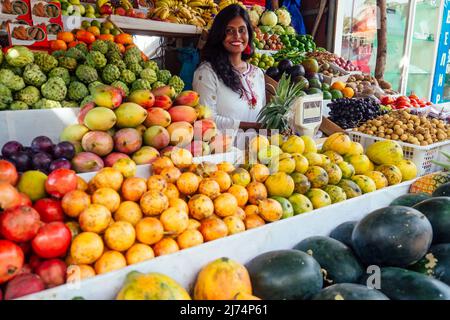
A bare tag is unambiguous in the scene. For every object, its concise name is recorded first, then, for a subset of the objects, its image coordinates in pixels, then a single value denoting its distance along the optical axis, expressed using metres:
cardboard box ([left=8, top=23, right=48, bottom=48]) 3.00
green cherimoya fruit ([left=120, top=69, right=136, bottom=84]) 2.68
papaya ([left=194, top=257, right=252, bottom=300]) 1.02
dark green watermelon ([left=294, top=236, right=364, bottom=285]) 1.19
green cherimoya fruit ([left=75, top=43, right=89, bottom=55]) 2.80
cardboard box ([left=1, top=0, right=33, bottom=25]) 3.25
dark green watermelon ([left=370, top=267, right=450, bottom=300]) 1.04
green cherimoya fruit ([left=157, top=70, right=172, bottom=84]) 2.88
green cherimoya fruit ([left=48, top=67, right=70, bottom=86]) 2.51
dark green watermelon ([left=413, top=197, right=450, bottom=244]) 1.35
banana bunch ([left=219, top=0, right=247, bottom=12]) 5.03
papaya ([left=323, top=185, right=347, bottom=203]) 1.61
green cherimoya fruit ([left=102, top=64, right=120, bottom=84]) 2.63
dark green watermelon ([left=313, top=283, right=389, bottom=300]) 0.97
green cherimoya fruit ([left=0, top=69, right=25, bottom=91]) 2.34
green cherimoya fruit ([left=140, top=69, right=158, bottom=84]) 2.76
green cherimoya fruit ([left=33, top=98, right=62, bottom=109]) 2.36
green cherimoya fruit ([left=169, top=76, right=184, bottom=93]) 2.93
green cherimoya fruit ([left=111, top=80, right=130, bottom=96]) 2.57
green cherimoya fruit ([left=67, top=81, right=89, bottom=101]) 2.50
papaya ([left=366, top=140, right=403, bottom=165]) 1.99
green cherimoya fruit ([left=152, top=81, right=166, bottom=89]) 2.79
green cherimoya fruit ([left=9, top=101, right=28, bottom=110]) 2.26
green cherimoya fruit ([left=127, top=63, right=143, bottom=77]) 2.79
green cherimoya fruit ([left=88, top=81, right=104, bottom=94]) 2.51
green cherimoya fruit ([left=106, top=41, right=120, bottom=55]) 2.85
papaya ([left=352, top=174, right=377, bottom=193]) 1.74
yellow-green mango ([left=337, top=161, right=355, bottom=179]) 1.79
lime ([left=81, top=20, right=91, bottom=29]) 3.50
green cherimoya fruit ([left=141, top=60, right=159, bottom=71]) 2.86
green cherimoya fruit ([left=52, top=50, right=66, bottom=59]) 2.75
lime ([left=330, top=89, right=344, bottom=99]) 3.88
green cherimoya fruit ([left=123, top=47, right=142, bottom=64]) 2.83
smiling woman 2.98
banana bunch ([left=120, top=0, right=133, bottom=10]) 4.10
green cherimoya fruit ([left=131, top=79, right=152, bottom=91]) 2.65
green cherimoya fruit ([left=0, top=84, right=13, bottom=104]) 2.29
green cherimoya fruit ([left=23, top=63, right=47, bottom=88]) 2.41
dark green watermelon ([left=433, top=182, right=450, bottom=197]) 1.65
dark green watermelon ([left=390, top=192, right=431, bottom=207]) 1.62
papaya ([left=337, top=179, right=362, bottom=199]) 1.67
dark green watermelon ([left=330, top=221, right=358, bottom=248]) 1.39
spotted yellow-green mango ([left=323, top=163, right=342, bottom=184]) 1.70
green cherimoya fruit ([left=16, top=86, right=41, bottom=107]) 2.35
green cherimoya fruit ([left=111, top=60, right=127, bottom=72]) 2.73
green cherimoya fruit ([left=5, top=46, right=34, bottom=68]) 2.43
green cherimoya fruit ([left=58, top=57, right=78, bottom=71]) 2.61
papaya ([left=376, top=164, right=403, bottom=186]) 1.89
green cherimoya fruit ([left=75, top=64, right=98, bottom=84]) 2.56
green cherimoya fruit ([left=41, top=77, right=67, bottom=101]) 2.41
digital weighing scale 2.11
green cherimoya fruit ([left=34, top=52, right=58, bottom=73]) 2.53
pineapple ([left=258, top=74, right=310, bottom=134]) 2.24
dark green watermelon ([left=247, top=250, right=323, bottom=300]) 1.08
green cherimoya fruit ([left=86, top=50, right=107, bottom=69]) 2.65
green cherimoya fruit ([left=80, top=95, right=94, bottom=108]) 2.41
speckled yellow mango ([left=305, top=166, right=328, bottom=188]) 1.64
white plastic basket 2.50
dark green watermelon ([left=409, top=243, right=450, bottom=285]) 1.20
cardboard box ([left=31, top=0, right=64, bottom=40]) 3.23
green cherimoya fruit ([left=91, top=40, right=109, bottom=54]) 2.79
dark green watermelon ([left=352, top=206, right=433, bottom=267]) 1.18
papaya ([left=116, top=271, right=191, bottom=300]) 0.91
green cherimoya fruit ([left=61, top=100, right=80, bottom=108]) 2.44
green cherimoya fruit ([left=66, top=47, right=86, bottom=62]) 2.68
